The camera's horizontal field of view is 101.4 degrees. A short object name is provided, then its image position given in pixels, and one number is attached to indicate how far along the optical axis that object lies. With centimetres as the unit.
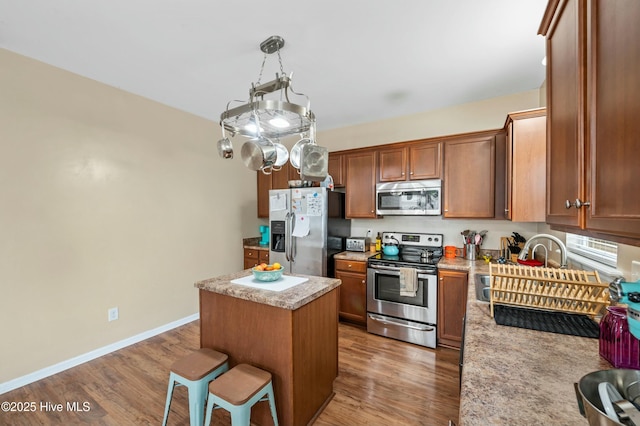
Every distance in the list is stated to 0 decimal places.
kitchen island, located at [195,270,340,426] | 158
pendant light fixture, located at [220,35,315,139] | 160
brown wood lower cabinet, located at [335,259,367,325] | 308
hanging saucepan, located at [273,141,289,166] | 211
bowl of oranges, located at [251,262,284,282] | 192
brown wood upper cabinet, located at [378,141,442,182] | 299
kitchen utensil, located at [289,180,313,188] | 344
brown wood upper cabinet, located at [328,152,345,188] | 356
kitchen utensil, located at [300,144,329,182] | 188
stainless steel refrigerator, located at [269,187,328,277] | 322
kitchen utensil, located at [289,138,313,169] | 209
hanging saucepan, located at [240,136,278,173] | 190
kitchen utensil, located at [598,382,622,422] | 56
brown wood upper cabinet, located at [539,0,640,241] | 62
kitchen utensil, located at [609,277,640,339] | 74
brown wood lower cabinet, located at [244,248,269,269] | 384
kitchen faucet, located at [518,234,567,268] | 156
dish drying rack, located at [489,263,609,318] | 122
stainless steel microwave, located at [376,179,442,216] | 297
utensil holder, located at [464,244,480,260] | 290
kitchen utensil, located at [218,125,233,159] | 211
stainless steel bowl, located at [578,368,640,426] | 61
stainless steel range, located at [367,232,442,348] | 270
